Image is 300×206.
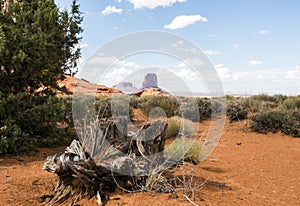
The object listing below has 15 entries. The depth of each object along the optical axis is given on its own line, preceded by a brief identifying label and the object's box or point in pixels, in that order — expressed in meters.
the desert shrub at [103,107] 9.09
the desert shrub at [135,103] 12.45
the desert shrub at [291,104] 10.79
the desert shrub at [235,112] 10.17
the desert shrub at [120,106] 8.48
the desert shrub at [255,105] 11.20
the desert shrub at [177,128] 7.65
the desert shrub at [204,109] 10.87
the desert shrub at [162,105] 11.20
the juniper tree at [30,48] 5.63
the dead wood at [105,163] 3.01
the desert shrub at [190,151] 4.44
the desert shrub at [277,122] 8.22
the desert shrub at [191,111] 10.32
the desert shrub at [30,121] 5.34
